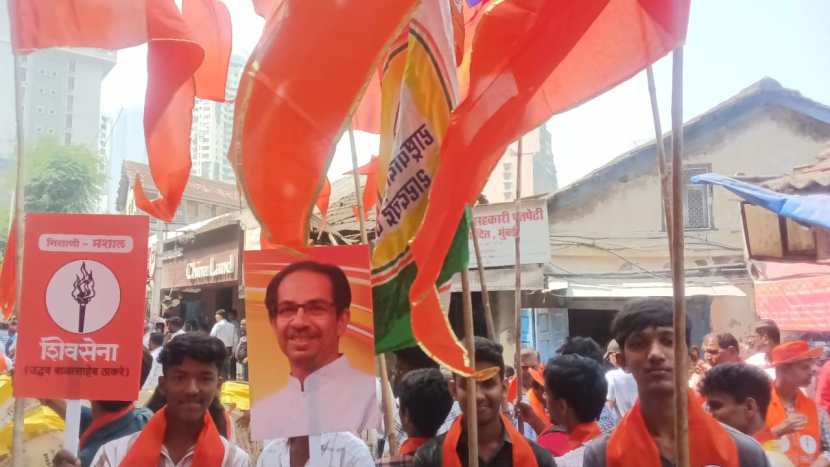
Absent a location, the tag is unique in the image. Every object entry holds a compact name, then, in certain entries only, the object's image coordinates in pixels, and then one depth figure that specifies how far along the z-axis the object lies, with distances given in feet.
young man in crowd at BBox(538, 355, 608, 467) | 10.70
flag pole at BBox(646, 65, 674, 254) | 6.44
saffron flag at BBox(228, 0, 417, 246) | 7.75
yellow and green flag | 7.88
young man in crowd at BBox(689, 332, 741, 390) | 16.93
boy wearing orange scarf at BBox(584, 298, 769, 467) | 6.90
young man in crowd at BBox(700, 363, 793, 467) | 10.58
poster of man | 7.54
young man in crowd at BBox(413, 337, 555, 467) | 8.25
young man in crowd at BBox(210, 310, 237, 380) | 36.40
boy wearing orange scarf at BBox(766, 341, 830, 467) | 12.37
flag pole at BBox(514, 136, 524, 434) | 10.98
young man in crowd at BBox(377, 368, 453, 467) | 10.59
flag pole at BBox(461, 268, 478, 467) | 6.83
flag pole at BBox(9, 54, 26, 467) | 7.75
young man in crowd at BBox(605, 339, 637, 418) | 16.93
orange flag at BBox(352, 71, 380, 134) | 12.96
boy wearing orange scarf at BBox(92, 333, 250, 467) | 8.05
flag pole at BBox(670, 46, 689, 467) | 5.66
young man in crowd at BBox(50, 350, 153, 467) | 9.74
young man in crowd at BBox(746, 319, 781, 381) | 16.76
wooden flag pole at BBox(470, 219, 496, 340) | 9.19
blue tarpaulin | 16.24
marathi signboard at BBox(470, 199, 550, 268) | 40.09
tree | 62.69
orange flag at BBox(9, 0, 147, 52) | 9.35
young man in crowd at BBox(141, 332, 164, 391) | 20.84
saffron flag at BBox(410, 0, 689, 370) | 6.42
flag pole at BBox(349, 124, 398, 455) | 8.85
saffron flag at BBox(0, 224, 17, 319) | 10.62
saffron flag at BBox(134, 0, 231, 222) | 9.41
